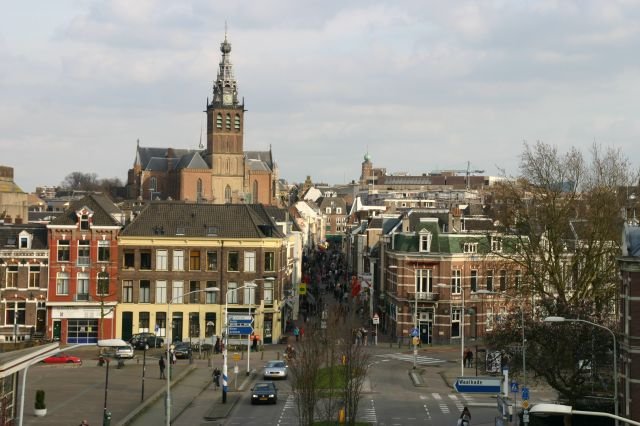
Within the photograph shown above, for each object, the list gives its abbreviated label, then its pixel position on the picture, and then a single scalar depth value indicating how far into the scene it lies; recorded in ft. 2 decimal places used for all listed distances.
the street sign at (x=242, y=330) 209.06
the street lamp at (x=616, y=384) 130.00
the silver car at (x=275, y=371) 220.23
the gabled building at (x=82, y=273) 277.44
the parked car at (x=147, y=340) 269.23
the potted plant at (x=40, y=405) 173.58
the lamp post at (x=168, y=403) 155.84
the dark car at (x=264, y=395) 192.03
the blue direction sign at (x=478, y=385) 158.20
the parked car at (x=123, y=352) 247.97
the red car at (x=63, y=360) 244.42
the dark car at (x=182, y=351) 255.23
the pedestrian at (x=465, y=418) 157.28
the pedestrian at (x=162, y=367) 223.51
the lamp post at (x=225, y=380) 191.01
